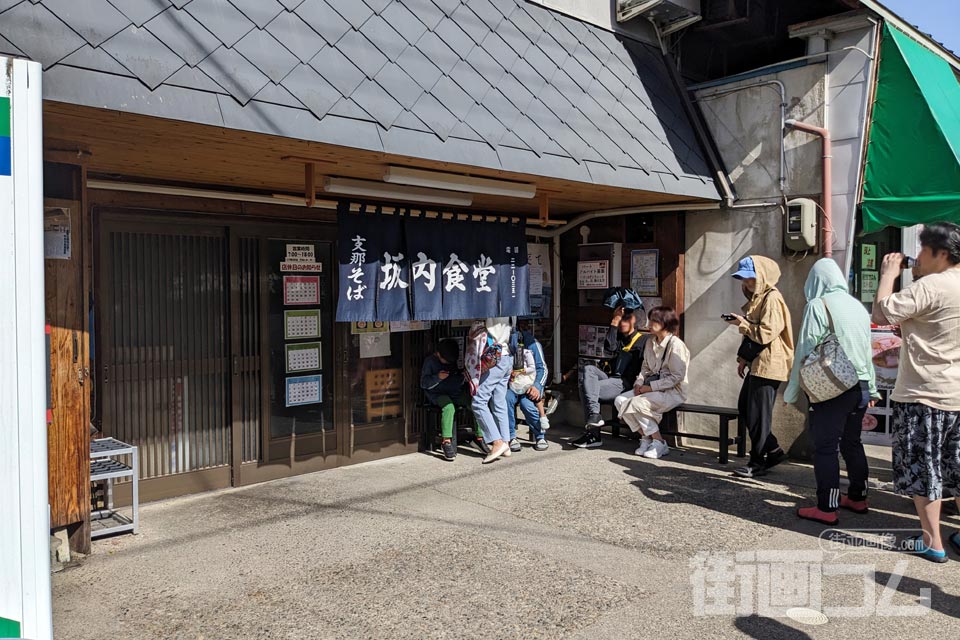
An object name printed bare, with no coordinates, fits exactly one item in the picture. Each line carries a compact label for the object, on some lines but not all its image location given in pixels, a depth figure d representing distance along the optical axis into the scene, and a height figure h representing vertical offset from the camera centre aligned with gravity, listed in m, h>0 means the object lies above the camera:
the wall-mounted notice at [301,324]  7.35 -0.19
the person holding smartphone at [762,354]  7.23 -0.51
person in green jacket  5.66 -0.69
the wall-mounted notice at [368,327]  7.84 -0.24
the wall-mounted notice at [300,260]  7.33 +0.49
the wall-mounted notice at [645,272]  9.00 +0.43
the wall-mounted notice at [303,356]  7.38 -0.53
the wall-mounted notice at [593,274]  9.35 +0.41
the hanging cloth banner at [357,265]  6.88 +0.40
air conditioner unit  8.54 +3.62
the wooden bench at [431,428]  8.45 -1.50
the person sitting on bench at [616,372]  8.80 -0.85
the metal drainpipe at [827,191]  7.63 +1.22
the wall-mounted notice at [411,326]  8.25 -0.24
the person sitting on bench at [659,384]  8.21 -0.94
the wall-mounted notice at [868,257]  8.52 +0.57
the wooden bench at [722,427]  7.91 -1.44
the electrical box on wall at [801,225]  7.67 +0.86
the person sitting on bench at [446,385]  8.16 -0.93
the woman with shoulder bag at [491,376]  8.13 -0.82
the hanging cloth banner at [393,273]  7.16 +0.34
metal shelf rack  5.43 -1.28
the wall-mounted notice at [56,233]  4.81 +0.51
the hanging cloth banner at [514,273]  8.25 +0.38
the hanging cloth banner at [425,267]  7.39 +0.41
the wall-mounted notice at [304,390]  7.39 -0.89
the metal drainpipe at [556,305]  9.95 +0.00
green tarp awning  6.84 +1.58
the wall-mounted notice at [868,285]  8.52 +0.23
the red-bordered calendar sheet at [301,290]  7.33 +0.17
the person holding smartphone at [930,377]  4.76 -0.50
